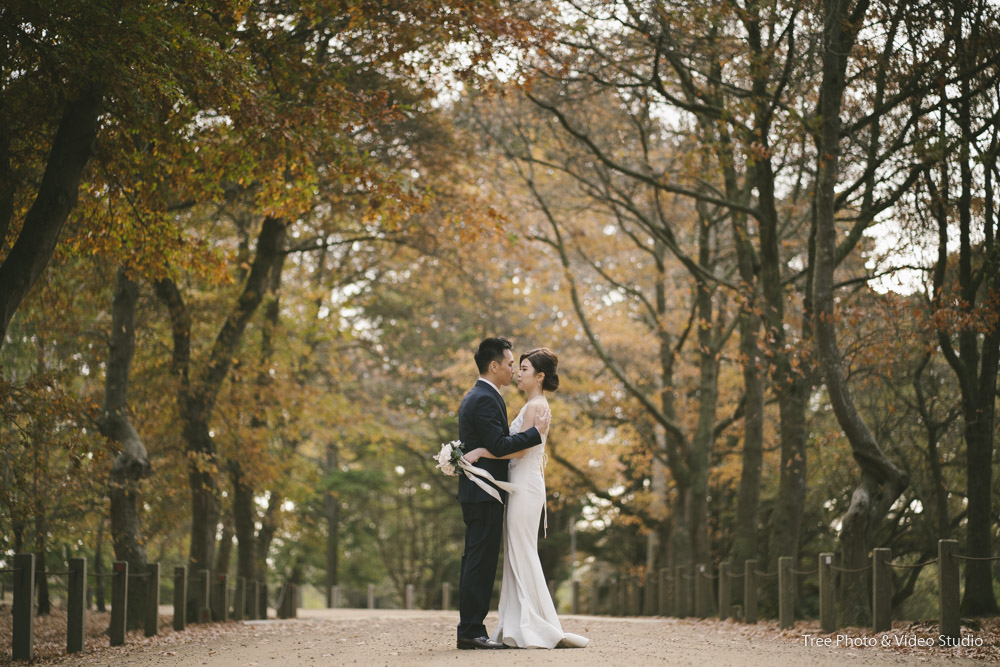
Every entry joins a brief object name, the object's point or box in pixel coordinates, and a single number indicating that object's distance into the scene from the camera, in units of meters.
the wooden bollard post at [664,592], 21.48
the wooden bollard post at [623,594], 26.92
